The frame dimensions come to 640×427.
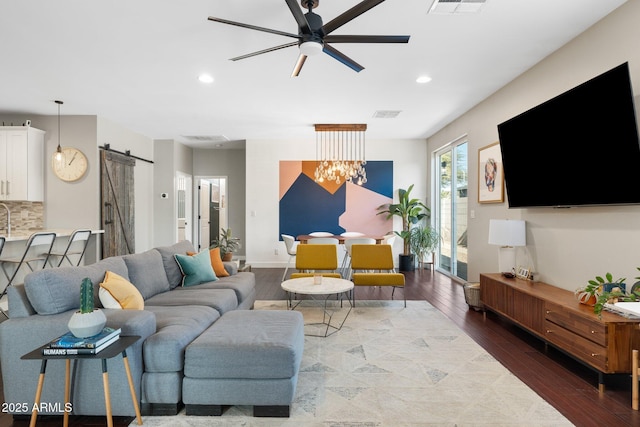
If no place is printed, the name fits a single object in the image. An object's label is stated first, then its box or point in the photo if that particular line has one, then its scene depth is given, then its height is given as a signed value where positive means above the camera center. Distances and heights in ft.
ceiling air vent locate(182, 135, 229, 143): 24.28 +5.04
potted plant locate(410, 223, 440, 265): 23.00 -2.02
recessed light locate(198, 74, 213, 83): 13.39 +5.07
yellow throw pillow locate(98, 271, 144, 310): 7.96 -1.95
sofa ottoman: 6.79 -3.21
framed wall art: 14.88 +1.58
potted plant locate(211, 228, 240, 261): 20.70 -2.10
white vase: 5.91 -1.93
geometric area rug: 6.73 -3.98
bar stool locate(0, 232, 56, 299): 13.29 -1.91
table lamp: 12.73 -0.88
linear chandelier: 22.16 +3.88
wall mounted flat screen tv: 8.42 +1.81
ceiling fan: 7.64 +4.12
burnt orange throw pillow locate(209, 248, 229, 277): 13.58 -2.09
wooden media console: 7.64 -2.85
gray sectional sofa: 6.59 -2.77
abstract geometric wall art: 25.02 +0.64
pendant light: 16.56 +2.66
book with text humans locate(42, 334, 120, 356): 5.74 -2.31
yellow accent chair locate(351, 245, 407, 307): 16.03 -2.13
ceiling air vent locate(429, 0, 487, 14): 8.71 +5.14
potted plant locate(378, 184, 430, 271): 23.79 -0.31
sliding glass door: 19.92 +0.28
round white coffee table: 11.55 -2.61
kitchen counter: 12.80 -1.05
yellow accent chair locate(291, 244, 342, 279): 16.38 -2.19
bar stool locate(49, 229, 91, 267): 15.35 -1.91
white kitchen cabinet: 17.54 +2.33
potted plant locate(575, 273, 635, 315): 7.53 -1.88
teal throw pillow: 12.21 -2.10
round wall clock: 18.70 +2.28
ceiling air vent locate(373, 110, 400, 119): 18.29 +5.11
